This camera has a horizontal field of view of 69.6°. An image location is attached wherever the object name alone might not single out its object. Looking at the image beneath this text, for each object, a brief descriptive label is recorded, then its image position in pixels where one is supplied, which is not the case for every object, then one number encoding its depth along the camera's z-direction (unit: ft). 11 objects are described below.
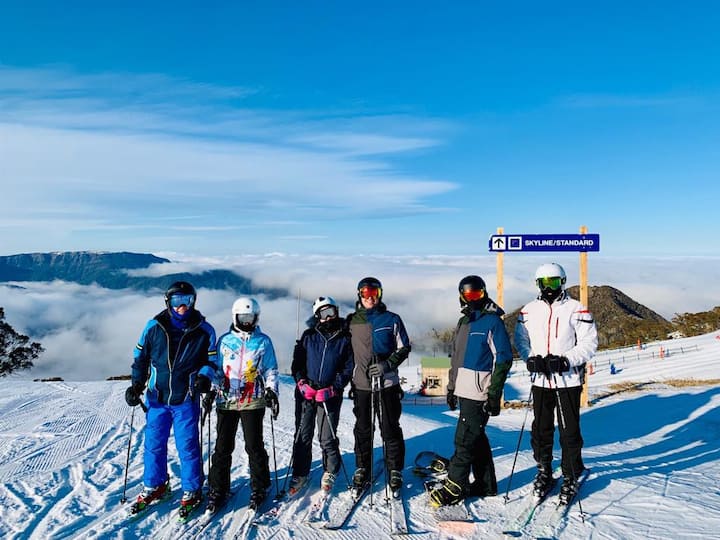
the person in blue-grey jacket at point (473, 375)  15.37
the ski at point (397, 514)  14.62
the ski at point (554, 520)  14.38
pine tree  99.14
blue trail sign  31.86
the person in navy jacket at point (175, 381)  15.74
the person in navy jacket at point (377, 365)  16.93
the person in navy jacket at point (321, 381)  17.08
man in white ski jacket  15.75
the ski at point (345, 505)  15.03
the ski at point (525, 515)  14.48
